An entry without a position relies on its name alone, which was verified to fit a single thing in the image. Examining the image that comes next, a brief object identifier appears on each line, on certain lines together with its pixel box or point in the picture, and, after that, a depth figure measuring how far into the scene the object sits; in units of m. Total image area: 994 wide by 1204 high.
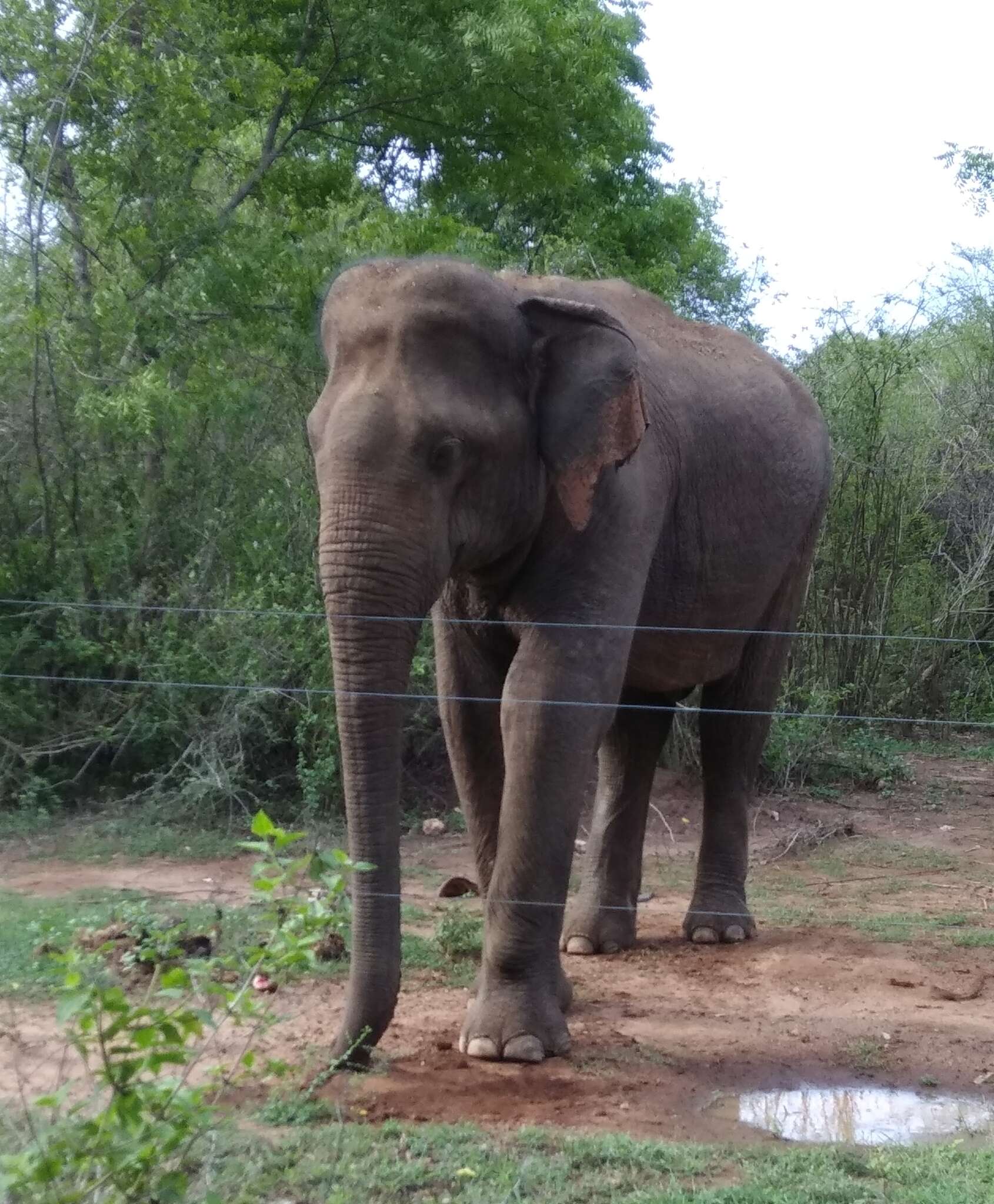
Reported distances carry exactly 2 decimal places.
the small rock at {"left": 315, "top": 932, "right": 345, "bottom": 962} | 6.06
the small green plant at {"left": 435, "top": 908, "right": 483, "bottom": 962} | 6.49
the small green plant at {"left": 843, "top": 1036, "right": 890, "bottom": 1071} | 5.20
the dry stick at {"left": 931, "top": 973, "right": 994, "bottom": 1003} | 6.05
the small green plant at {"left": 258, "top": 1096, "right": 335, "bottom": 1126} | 4.23
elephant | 4.70
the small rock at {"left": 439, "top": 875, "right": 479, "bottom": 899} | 7.72
